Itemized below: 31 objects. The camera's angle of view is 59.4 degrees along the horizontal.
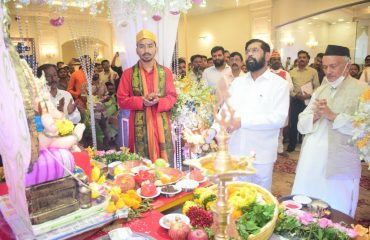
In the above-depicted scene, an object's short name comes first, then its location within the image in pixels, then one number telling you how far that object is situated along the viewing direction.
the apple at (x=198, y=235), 1.42
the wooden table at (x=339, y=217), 1.87
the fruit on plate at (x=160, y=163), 2.48
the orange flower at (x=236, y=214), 1.63
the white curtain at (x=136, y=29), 3.83
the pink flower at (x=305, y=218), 1.66
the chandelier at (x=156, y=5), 3.65
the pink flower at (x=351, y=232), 1.55
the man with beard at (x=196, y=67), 6.53
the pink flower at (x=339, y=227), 1.59
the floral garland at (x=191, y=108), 3.50
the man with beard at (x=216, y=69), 5.65
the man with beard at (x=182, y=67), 6.61
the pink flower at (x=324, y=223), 1.62
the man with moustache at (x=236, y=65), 5.49
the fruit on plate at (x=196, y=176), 2.24
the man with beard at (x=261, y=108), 2.80
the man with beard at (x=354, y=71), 6.64
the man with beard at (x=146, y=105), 3.34
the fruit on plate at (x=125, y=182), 2.02
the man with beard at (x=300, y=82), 6.55
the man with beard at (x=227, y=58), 7.07
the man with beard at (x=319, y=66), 7.16
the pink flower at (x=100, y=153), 2.81
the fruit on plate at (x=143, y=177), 2.16
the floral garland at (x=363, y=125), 2.06
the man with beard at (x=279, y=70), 6.13
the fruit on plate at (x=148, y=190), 1.98
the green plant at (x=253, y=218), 1.48
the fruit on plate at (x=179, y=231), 1.49
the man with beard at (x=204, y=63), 6.70
